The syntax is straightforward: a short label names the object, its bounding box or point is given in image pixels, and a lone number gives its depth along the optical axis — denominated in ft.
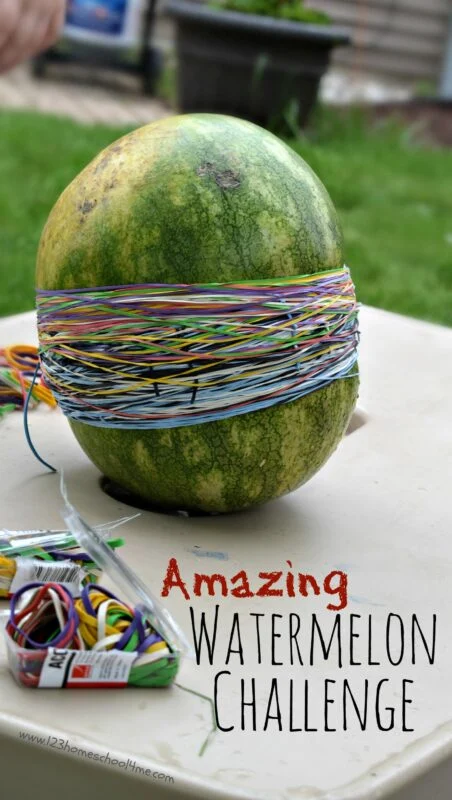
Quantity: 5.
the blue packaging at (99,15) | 22.38
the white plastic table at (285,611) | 3.37
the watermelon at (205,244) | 3.97
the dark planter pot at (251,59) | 17.10
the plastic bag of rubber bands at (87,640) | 3.49
